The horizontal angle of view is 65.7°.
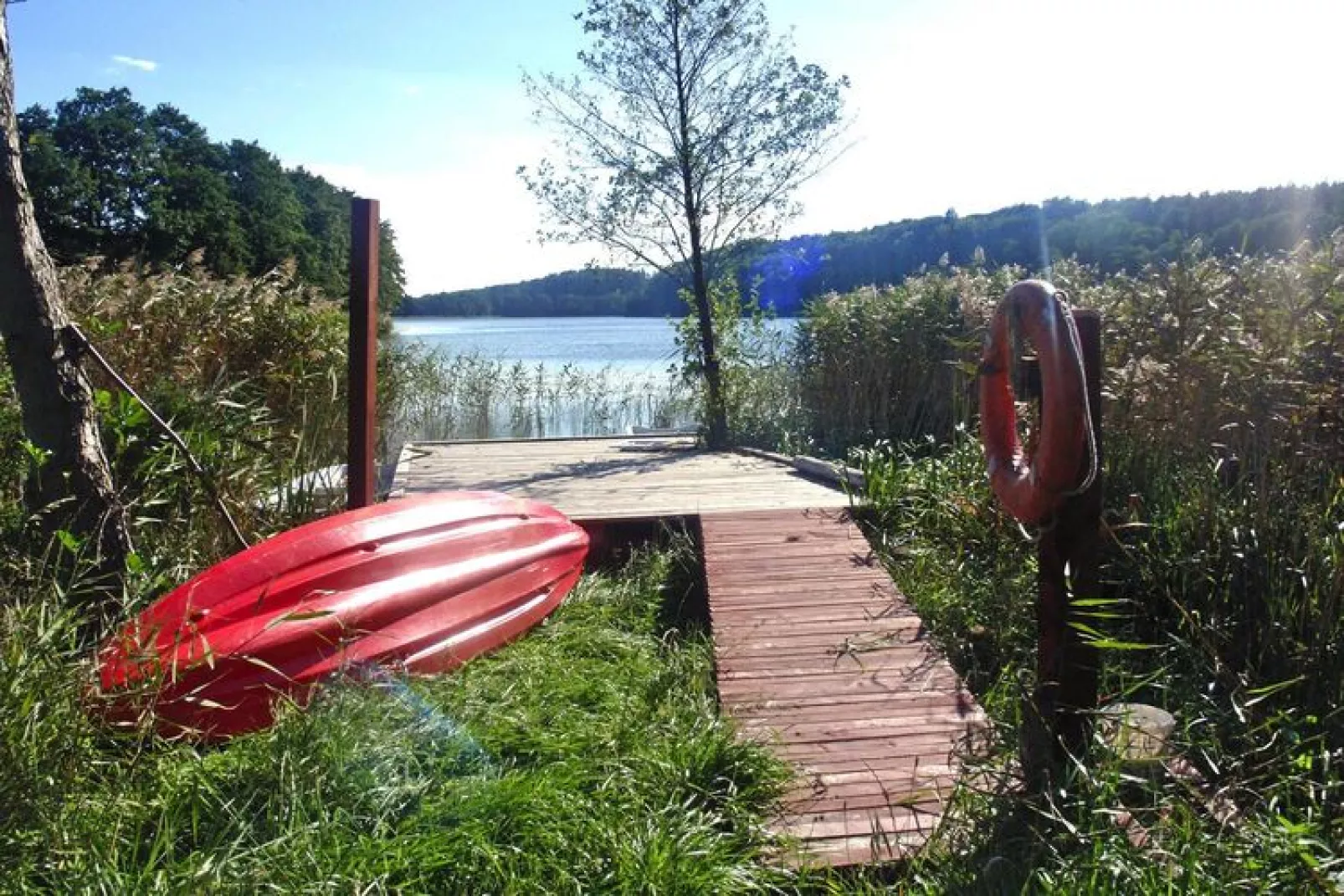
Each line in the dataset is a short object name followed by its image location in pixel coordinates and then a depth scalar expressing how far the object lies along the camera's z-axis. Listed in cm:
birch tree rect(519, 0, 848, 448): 1034
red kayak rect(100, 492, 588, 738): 318
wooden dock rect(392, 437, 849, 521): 668
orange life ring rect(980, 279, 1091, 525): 254
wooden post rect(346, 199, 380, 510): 500
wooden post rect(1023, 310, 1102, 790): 264
